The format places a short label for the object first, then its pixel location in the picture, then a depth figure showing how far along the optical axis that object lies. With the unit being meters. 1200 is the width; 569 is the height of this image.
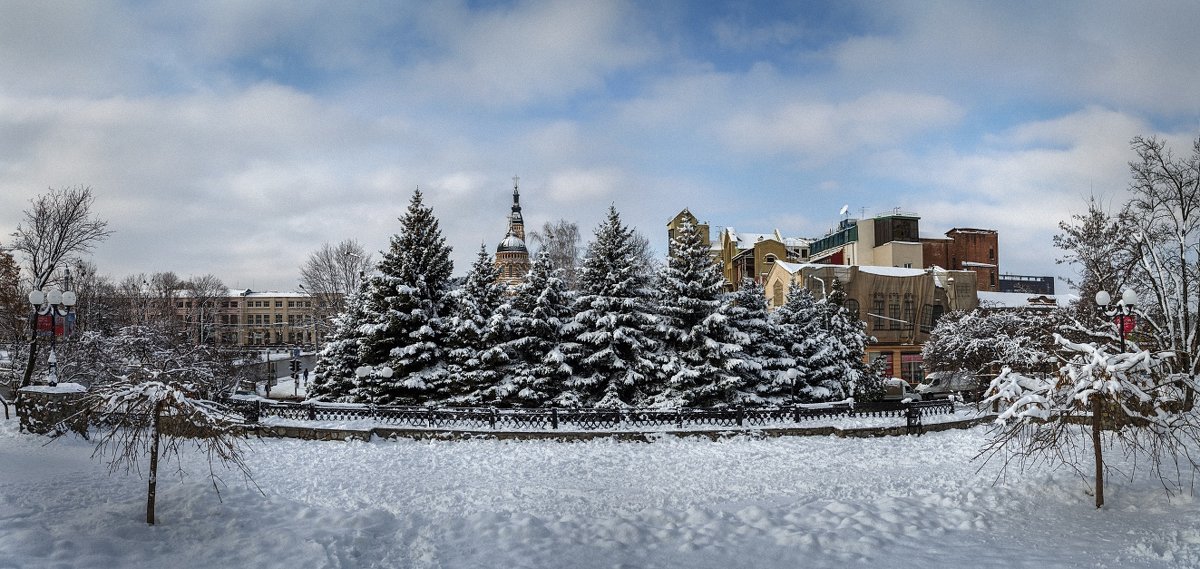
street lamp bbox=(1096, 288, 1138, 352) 15.19
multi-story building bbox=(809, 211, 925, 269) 52.03
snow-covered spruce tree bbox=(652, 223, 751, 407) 21.03
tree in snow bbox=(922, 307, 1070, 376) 28.66
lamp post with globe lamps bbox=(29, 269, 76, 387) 14.41
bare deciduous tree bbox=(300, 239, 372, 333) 42.38
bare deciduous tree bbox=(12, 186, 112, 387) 24.36
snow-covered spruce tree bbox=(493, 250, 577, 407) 21.58
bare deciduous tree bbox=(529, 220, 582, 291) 40.00
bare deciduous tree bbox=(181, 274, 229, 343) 59.33
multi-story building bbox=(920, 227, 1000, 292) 55.62
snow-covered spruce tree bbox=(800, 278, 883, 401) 23.23
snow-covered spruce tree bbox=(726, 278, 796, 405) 21.88
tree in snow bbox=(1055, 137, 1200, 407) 20.88
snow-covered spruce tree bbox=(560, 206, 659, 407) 21.59
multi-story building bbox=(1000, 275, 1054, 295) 62.34
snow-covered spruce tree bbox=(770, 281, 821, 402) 22.77
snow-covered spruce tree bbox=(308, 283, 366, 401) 25.05
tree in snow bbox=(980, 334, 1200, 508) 8.80
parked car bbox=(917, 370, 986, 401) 34.28
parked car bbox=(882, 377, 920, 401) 36.51
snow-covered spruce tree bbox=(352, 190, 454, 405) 22.44
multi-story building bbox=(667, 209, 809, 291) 54.84
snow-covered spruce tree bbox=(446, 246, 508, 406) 21.84
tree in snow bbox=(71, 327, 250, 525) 7.72
